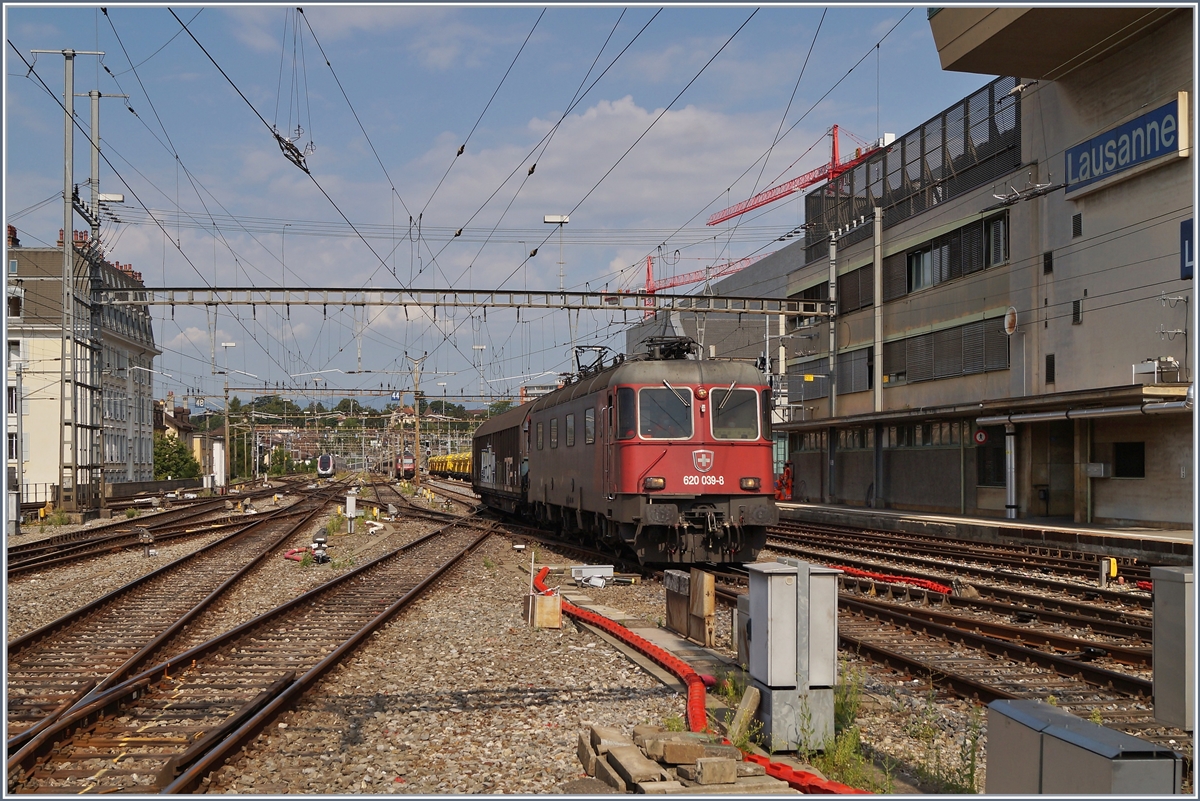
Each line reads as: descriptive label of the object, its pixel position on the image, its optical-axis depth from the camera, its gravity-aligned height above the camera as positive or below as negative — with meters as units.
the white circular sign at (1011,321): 29.09 +3.33
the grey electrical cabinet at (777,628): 6.44 -1.23
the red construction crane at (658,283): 80.69 +13.72
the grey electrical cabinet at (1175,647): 5.39 -1.15
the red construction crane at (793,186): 58.25 +16.80
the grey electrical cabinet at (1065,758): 4.04 -1.35
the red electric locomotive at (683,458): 15.40 -0.33
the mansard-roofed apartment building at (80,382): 31.12 +2.63
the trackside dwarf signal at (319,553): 19.22 -2.22
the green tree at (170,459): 72.00 -1.64
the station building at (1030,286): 23.27 +4.33
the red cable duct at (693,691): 5.36 -1.90
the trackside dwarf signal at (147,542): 20.64 -2.19
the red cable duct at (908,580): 14.01 -2.10
